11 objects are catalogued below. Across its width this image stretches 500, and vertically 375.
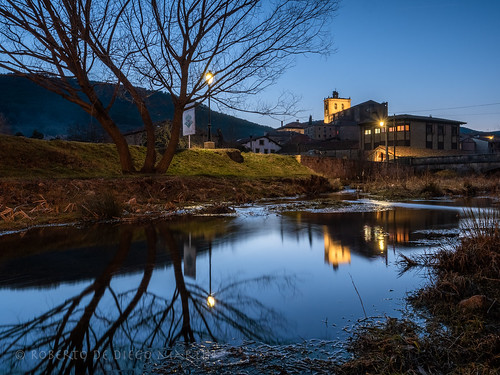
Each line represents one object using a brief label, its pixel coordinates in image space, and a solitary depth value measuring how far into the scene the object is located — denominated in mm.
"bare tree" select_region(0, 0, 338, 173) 12891
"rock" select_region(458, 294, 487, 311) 3512
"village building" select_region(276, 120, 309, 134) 168125
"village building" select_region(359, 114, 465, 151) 72562
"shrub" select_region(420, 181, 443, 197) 21062
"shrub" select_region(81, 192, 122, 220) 10297
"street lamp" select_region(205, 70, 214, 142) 15920
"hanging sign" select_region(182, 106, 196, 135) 29645
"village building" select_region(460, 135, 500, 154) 93700
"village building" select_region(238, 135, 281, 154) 94188
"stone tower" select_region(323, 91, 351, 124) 157500
